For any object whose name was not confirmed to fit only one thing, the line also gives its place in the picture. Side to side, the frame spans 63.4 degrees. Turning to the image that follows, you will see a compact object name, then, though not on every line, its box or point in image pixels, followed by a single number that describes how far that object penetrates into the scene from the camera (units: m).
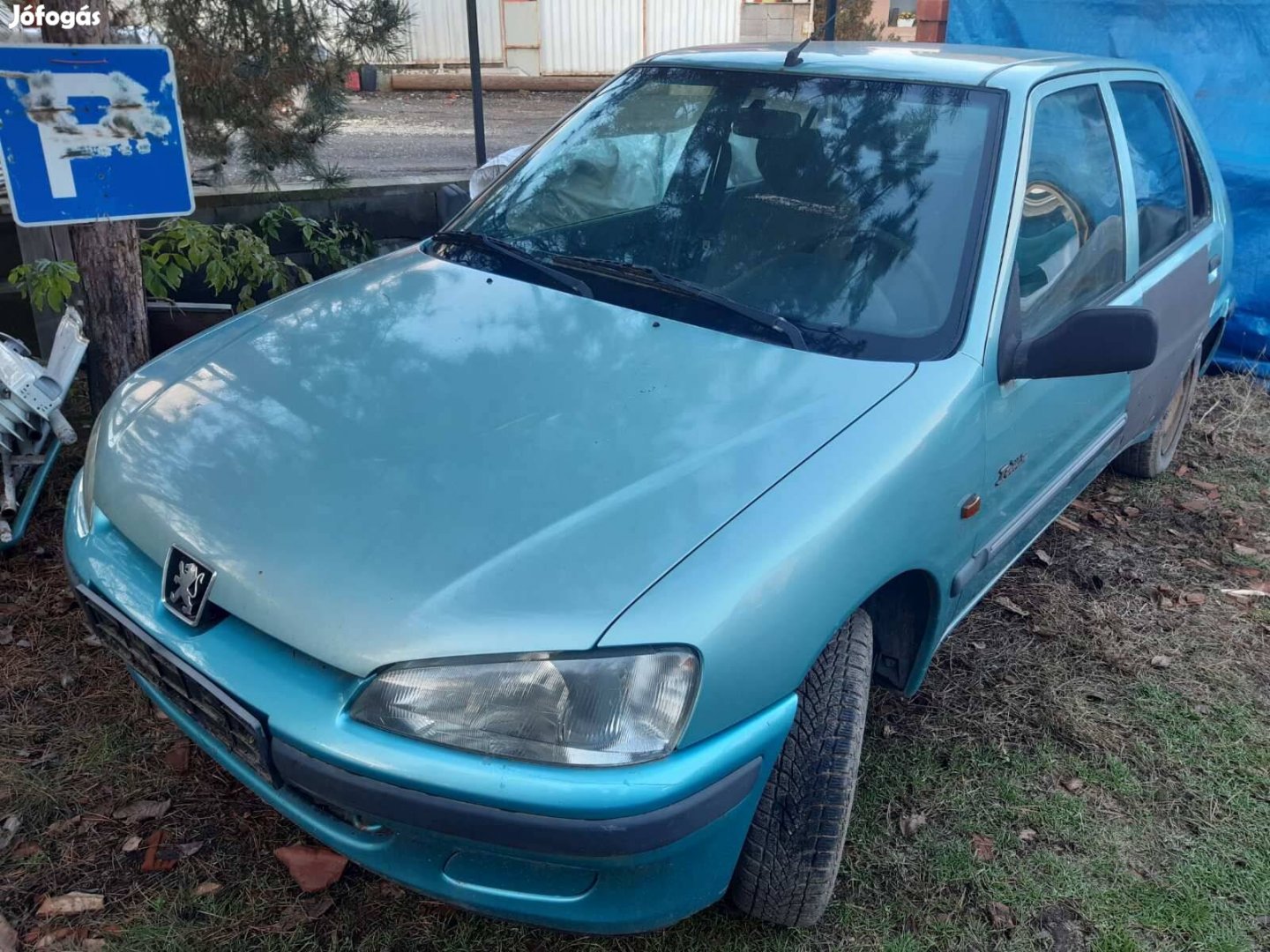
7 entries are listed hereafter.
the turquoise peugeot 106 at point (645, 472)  1.66
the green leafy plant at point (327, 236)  4.68
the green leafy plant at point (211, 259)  3.99
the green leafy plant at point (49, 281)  3.47
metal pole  5.08
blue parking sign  2.80
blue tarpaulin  5.36
